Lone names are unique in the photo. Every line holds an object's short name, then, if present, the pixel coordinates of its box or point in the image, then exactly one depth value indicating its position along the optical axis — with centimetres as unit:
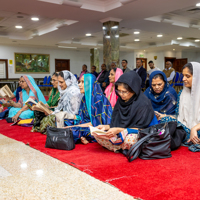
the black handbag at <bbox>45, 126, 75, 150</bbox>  285
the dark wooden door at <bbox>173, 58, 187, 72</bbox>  1700
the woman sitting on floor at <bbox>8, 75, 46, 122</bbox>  469
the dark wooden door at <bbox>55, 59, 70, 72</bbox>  1527
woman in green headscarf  420
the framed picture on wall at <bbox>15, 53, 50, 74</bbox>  1370
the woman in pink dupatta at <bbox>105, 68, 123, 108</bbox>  389
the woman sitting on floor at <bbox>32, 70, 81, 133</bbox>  350
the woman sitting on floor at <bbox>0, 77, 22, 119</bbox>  500
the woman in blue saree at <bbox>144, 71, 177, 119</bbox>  311
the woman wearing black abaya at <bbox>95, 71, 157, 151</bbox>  251
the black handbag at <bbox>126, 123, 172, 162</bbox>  237
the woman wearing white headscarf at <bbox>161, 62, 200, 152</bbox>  267
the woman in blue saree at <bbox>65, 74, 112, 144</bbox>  308
